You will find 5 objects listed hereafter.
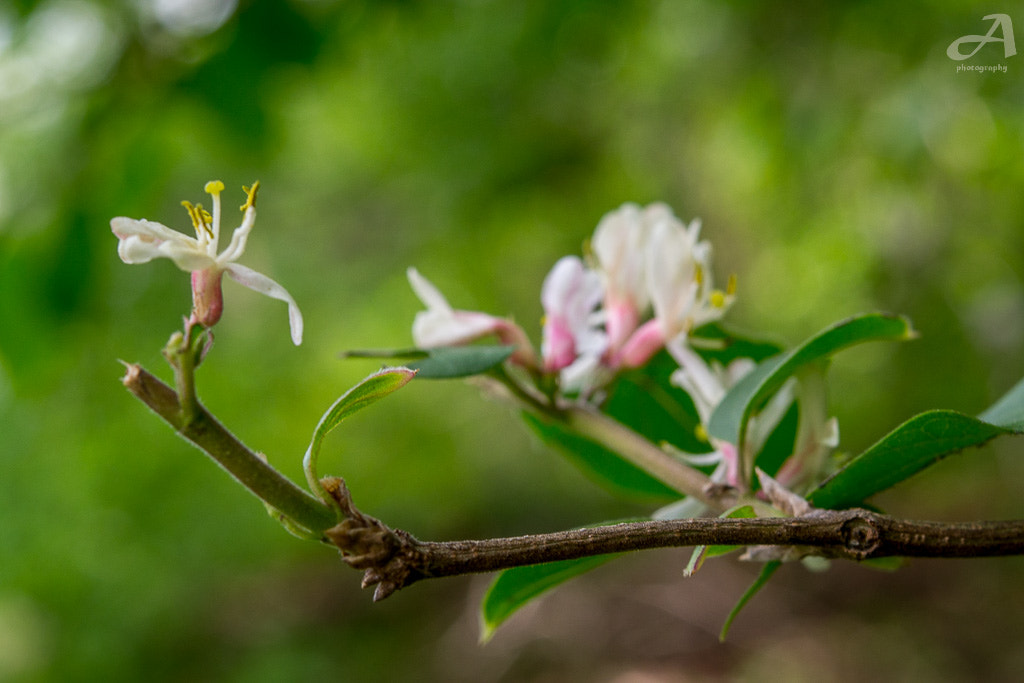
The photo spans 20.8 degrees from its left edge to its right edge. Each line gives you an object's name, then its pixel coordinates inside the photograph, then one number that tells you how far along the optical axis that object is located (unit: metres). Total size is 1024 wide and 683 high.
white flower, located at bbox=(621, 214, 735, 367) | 0.28
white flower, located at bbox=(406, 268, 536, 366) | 0.28
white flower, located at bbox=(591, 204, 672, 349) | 0.29
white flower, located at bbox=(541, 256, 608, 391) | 0.28
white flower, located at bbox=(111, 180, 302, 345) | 0.23
